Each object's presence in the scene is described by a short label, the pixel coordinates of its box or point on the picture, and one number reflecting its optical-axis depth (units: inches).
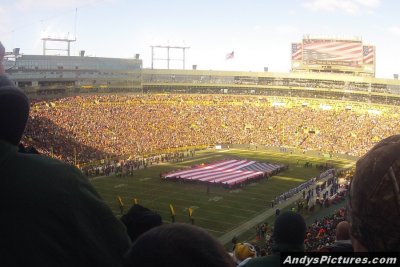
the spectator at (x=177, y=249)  50.5
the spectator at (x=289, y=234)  113.0
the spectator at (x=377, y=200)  56.5
